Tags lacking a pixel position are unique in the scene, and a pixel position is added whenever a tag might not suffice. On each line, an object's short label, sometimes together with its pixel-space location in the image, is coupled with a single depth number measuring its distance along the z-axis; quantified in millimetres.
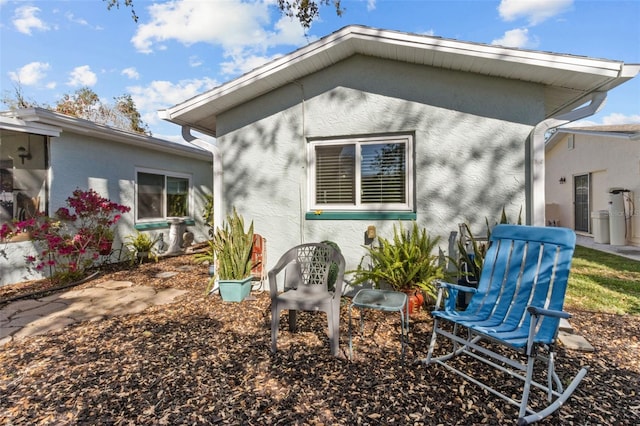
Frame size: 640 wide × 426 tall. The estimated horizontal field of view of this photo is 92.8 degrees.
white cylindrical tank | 8961
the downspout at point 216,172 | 5055
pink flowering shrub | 5492
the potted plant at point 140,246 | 7426
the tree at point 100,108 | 18266
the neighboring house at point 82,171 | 5566
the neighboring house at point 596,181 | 8945
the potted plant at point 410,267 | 3939
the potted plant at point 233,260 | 4582
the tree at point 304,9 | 5465
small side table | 2760
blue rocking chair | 2121
